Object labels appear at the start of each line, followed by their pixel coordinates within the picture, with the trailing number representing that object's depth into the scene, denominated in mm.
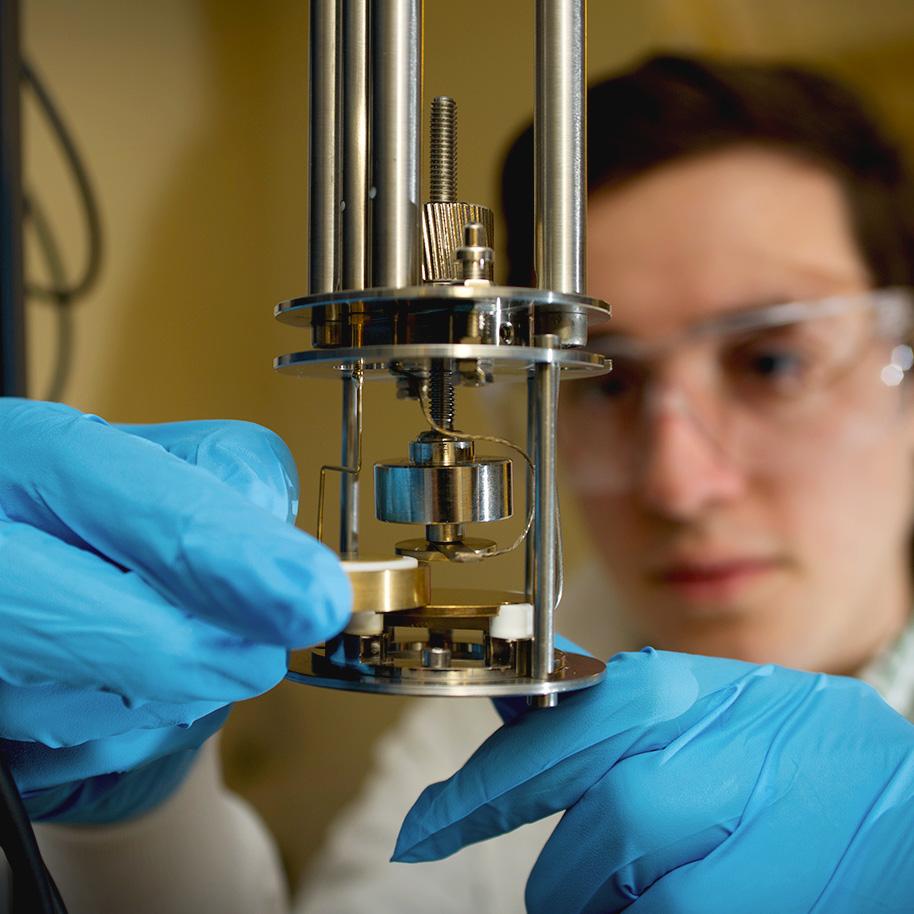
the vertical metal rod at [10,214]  325
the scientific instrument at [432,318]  243
